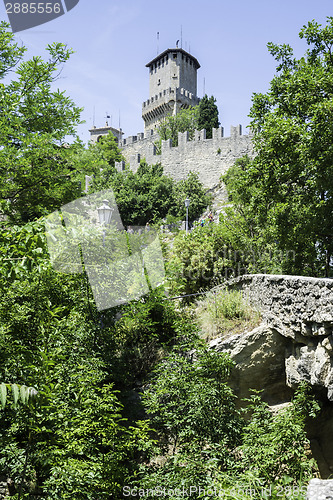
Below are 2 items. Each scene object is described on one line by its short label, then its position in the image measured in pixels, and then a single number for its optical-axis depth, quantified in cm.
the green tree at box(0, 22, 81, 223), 780
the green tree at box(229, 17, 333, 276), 866
